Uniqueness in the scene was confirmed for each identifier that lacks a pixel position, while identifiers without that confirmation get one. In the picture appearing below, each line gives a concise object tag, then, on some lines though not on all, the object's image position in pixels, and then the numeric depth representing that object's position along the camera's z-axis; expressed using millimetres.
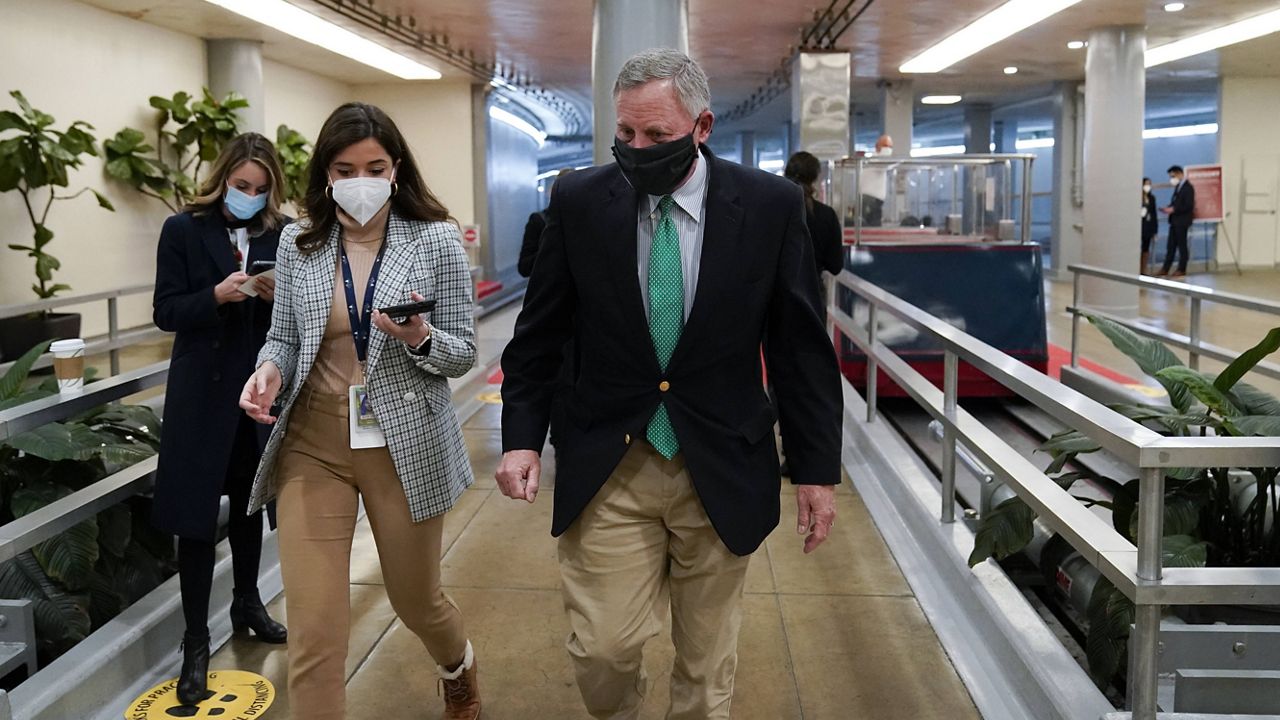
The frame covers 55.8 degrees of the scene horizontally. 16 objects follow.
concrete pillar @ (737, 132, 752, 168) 34906
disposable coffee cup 3414
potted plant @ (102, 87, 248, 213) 13125
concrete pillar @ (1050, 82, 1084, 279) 21766
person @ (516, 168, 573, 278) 5500
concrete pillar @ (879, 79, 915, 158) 21578
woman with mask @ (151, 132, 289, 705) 3342
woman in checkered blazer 2758
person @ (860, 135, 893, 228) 9320
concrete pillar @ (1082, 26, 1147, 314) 14992
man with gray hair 2426
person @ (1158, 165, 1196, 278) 21016
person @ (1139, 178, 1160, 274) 22953
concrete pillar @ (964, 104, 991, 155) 26859
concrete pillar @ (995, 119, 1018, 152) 31891
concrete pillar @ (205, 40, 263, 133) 15438
